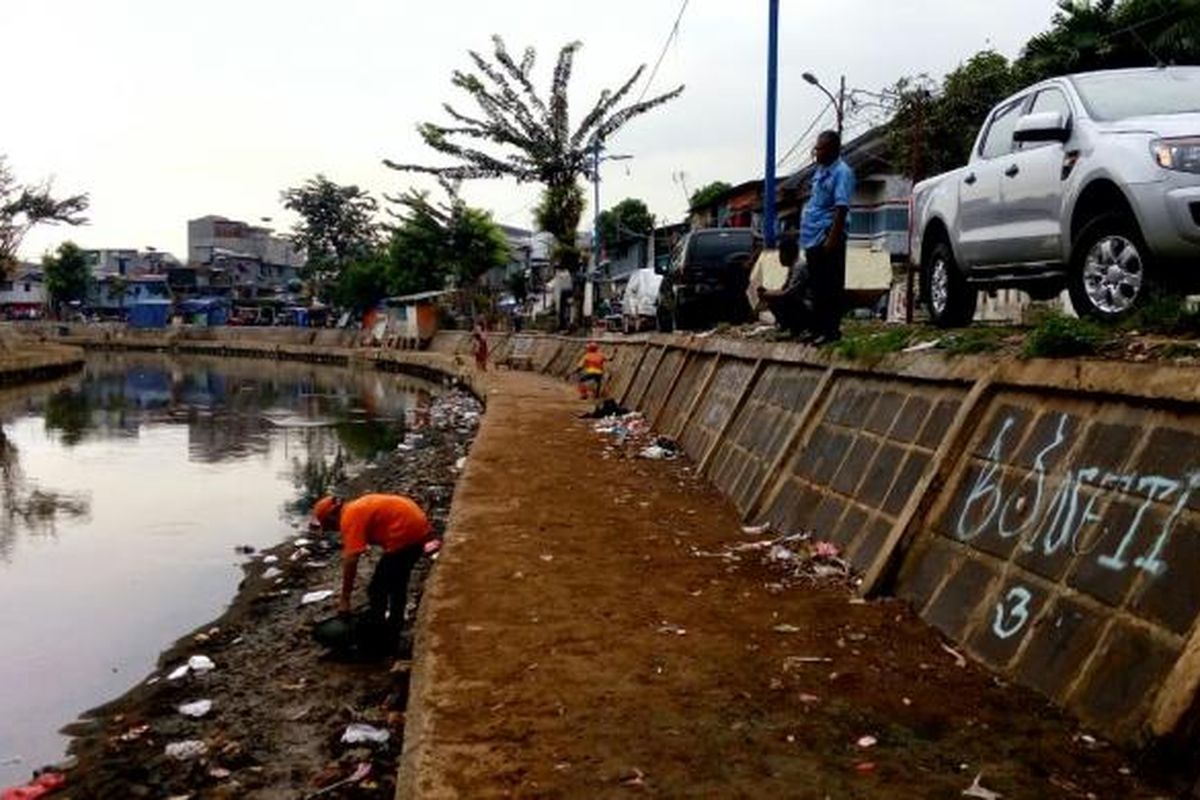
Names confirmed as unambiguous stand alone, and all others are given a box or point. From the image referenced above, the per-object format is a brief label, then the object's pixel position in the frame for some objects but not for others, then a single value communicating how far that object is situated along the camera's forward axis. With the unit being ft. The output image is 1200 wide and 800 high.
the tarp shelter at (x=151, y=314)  256.73
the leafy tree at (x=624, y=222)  184.55
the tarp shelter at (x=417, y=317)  178.29
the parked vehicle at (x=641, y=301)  92.48
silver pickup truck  21.12
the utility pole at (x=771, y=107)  58.59
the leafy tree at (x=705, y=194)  148.87
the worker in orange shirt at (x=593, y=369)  72.59
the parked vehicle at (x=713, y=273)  60.75
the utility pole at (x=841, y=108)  89.25
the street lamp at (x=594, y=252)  119.35
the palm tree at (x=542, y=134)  114.62
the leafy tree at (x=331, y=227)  232.32
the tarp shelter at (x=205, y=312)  257.75
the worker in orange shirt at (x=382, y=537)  22.13
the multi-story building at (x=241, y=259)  274.16
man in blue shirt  27.66
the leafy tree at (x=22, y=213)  174.81
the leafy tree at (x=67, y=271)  264.52
